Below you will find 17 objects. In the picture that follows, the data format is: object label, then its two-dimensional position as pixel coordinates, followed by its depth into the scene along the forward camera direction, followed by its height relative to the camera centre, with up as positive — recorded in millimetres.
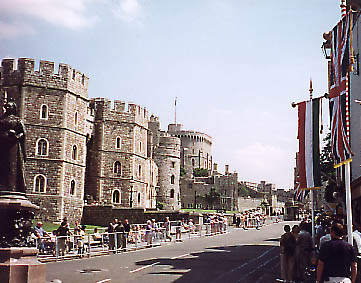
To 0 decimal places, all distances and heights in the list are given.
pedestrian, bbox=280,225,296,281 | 12062 -1353
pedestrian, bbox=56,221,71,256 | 18156 -1794
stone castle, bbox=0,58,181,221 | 39281 +5343
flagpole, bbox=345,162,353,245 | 9227 +16
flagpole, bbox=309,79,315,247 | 15328 -14
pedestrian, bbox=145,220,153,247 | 25141 -1898
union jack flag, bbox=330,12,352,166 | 10602 +2864
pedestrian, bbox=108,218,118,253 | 20911 -1894
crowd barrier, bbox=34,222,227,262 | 18047 -1995
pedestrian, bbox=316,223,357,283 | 6969 -880
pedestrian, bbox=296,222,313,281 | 12141 -1290
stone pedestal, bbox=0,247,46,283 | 8188 -1238
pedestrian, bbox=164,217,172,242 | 27844 -1792
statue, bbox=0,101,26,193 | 8773 +824
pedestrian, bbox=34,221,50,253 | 17855 -1575
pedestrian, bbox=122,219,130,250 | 21942 -1618
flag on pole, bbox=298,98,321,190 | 13805 +1816
